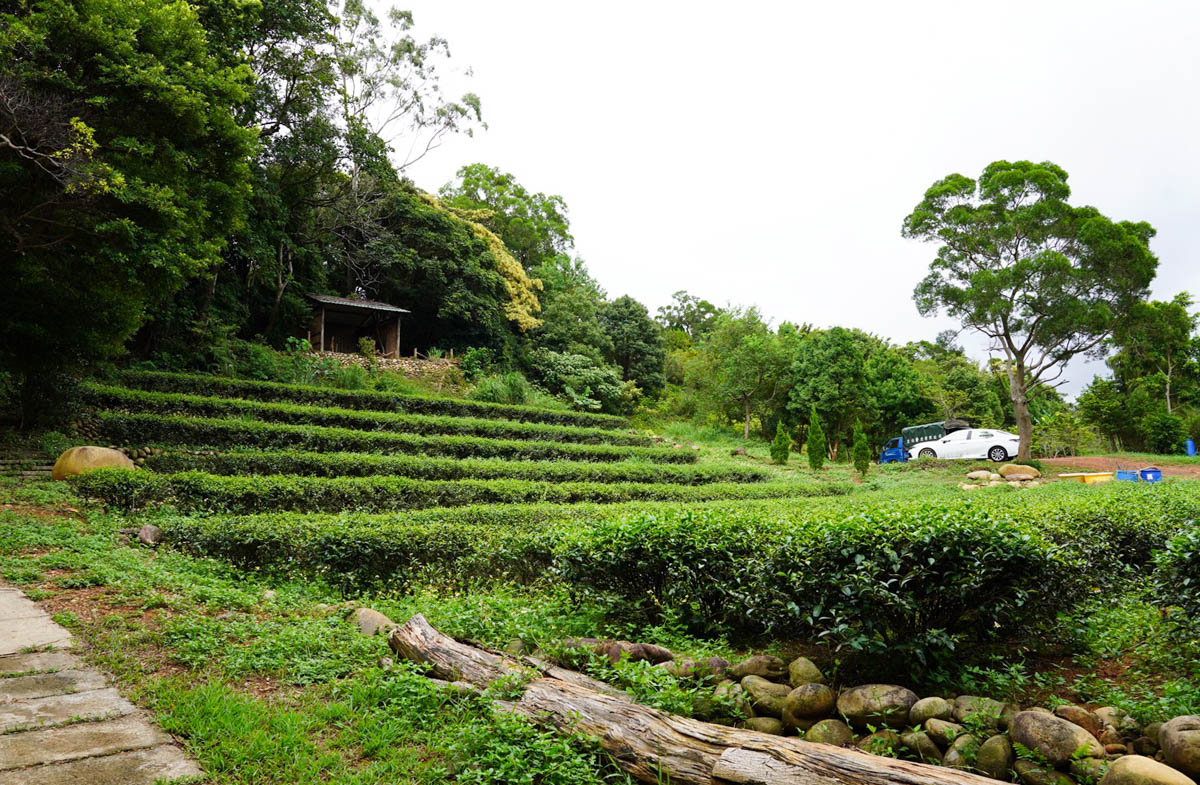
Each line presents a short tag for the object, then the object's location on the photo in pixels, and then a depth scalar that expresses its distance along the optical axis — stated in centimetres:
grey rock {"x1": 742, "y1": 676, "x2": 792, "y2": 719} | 308
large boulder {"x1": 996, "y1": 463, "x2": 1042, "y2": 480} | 1645
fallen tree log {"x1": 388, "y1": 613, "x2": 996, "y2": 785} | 222
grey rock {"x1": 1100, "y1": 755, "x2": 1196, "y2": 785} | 212
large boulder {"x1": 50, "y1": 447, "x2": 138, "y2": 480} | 931
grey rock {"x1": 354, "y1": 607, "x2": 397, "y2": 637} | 421
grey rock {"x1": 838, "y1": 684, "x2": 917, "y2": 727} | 284
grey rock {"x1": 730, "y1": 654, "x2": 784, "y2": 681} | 335
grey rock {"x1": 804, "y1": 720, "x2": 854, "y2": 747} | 277
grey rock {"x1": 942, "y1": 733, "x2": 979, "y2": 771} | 251
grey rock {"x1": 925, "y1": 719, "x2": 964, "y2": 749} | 264
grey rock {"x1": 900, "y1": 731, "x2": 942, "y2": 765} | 262
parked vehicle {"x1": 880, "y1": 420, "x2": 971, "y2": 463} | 2248
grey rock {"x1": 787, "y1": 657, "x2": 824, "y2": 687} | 322
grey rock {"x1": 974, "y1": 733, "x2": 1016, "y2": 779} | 245
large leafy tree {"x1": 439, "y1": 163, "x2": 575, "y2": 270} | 3362
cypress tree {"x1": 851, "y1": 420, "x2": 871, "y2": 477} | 1819
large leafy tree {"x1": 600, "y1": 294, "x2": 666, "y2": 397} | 3206
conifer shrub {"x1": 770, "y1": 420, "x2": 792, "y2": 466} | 2006
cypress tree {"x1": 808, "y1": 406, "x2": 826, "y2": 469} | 1938
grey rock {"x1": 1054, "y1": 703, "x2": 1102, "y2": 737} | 269
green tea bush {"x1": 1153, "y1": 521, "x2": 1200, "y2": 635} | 327
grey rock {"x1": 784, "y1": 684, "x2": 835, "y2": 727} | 299
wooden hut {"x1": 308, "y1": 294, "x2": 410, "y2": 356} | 2323
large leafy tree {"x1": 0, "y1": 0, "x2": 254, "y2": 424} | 784
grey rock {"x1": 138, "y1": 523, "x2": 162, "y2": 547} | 654
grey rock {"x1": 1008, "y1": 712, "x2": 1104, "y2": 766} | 239
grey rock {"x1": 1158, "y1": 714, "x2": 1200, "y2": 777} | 229
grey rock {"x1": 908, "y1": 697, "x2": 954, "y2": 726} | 277
